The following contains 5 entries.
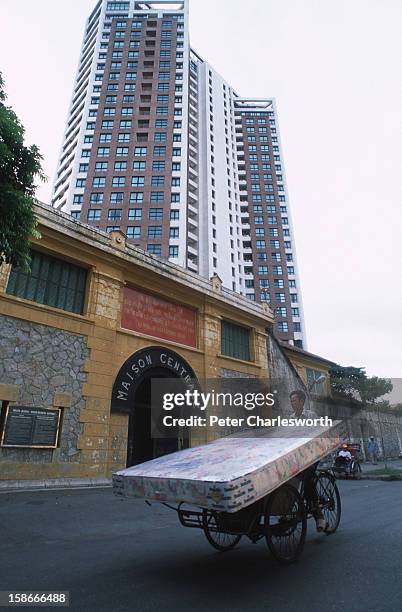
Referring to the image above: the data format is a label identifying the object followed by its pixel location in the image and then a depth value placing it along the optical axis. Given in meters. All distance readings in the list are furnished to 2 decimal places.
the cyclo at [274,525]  3.55
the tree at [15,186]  6.24
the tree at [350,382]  34.94
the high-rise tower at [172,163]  49.69
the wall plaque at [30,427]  9.42
